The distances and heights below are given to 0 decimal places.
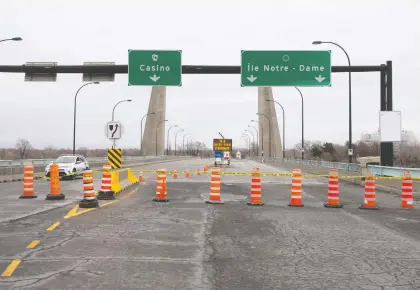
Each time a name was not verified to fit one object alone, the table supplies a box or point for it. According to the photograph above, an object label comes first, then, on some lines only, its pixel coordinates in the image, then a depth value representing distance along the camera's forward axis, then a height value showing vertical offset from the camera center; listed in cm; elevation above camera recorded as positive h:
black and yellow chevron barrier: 1878 -28
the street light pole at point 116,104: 6288 +666
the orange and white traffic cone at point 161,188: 1605 -137
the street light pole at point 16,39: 2698 +689
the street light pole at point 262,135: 10775 +432
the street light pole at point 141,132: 7889 +349
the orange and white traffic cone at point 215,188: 1562 -132
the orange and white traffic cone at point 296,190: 1502 -132
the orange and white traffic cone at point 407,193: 1496 -137
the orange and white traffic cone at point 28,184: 1681 -134
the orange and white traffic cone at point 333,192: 1483 -135
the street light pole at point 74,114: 4791 +393
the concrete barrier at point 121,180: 1825 -142
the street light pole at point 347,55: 2944 +662
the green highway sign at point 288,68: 2367 +457
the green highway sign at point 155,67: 2367 +454
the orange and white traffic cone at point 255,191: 1533 -138
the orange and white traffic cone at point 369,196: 1461 -145
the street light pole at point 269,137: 9560 +346
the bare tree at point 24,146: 11344 +104
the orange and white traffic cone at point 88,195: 1379 -141
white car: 2895 -106
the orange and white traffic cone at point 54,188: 1614 -142
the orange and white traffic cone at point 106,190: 1646 -150
